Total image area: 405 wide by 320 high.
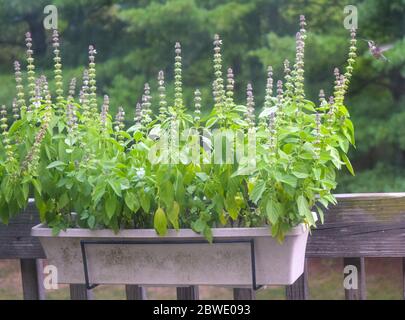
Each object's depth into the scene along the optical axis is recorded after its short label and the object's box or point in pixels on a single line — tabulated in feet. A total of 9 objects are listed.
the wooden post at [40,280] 10.49
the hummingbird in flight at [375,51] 10.53
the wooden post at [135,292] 10.18
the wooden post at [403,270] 9.94
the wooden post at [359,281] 10.10
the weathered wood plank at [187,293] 10.23
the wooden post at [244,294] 10.07
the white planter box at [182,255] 8.92
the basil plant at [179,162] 8.78
